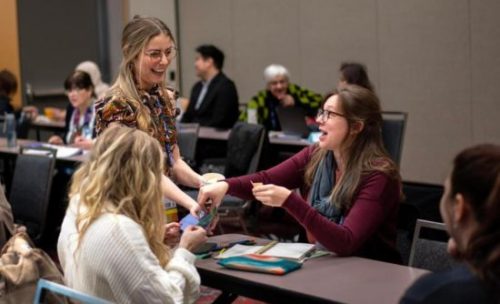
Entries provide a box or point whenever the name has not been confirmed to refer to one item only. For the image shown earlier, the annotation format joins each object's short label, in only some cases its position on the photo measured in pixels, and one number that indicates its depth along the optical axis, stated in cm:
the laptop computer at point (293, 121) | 628
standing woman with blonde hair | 296
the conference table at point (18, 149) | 566
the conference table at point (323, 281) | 230
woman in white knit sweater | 214
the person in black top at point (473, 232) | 159
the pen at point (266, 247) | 276
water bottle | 640
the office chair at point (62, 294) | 201
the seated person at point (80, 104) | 641
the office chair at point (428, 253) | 271
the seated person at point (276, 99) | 682
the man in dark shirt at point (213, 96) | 718
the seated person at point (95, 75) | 758
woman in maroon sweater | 272
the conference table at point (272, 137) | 605
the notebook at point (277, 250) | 270
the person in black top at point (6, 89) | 763
